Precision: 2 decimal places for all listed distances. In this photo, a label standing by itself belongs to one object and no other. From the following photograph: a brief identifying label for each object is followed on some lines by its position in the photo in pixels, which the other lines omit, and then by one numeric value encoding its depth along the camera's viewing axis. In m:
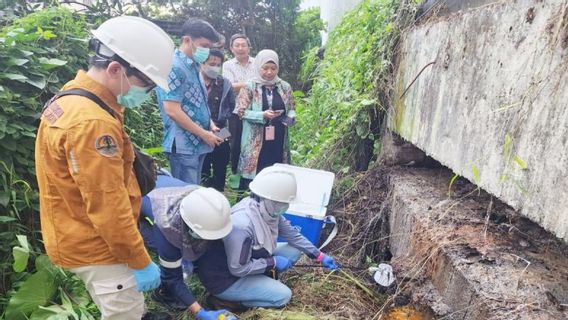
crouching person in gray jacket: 2.45
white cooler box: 3.18
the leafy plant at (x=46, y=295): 2.14
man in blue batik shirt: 2.96
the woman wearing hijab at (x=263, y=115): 3.83
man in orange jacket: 1.48
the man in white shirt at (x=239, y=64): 4.69
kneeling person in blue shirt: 2.23
